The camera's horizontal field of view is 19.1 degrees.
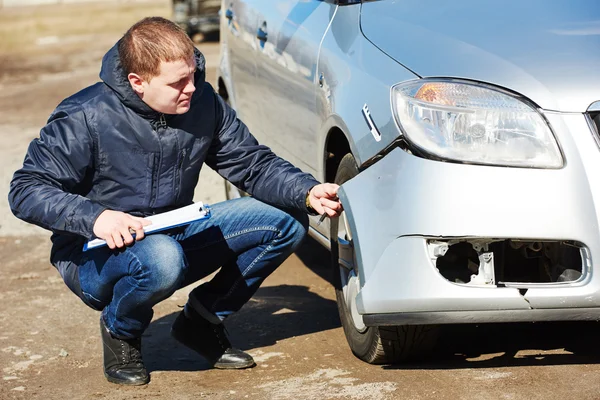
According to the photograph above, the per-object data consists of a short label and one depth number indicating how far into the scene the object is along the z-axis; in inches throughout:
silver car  209.9
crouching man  236.7
